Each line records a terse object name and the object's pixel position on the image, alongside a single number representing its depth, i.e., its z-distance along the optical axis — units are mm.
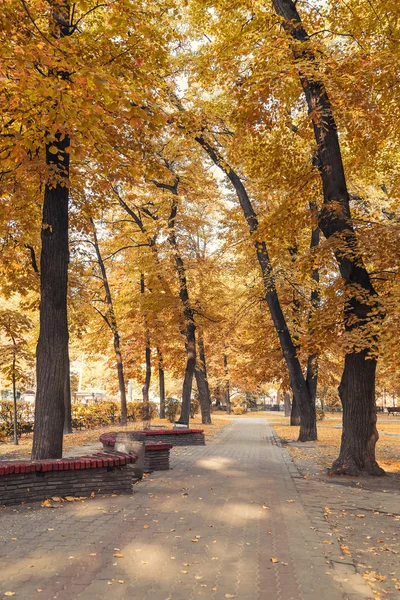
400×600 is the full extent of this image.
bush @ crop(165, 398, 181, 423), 31059
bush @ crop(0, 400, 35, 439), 20281
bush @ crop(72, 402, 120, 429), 25808
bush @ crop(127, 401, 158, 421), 32222
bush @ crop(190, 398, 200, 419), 37134
